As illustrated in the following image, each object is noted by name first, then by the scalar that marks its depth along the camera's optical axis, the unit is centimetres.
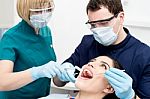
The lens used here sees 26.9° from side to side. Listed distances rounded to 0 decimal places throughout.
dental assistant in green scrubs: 156
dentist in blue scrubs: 155
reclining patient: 156
